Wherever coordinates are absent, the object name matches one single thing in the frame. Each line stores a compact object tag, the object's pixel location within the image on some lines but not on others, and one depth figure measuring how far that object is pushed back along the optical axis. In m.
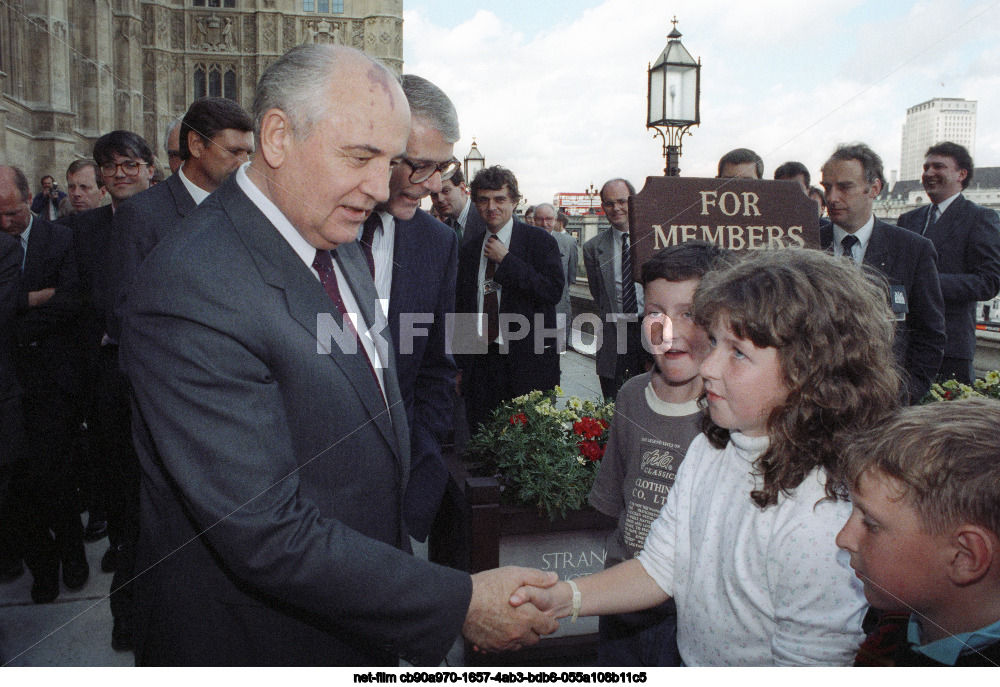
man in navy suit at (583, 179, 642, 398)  4.78
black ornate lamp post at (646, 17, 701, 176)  5.40
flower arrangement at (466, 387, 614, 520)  2.66
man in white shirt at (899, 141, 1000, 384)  4.52
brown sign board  2.92
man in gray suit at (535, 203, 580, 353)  6.98
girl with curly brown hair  1.34
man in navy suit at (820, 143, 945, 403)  3.51
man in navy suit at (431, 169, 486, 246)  6.06
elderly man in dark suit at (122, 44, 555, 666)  1.31
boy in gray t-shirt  2.08
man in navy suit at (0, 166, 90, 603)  3.39
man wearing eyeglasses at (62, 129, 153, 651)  3.70
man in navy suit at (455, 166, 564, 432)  4.90
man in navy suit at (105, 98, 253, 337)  2.72
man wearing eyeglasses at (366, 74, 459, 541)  2.37
